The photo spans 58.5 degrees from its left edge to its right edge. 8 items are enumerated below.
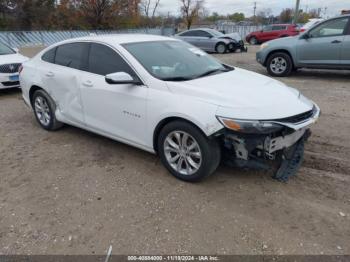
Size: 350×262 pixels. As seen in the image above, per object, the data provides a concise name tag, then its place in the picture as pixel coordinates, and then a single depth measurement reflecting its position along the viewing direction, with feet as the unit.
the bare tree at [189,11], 156.46
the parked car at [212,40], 56.24
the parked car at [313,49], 27.37
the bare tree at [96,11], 117.39
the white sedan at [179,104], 10.03
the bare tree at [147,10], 164.35
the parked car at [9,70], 25.13
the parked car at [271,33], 75.77
